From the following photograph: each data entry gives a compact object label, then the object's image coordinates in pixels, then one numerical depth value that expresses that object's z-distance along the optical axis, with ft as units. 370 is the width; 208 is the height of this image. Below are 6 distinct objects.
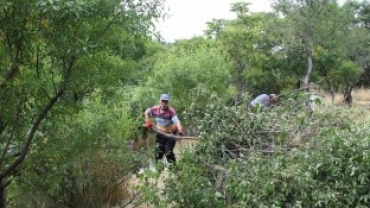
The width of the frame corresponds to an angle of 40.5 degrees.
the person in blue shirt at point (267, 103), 16.69
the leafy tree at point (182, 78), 53.16
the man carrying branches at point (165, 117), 24.88
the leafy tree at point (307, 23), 76.33
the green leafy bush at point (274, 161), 12.88
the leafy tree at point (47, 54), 12.80
